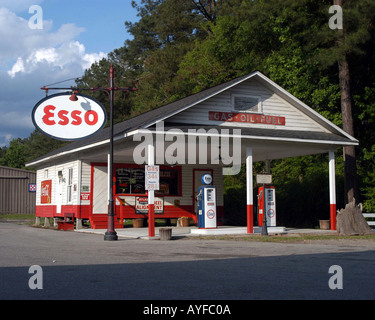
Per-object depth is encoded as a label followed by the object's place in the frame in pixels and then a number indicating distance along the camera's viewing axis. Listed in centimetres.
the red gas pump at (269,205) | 2184
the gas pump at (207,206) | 2041
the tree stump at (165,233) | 1752
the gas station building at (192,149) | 1994
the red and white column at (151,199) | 1809
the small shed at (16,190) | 4928
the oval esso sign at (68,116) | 2081
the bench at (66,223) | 2673
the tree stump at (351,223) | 1941
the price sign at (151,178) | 1802
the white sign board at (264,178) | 1948
